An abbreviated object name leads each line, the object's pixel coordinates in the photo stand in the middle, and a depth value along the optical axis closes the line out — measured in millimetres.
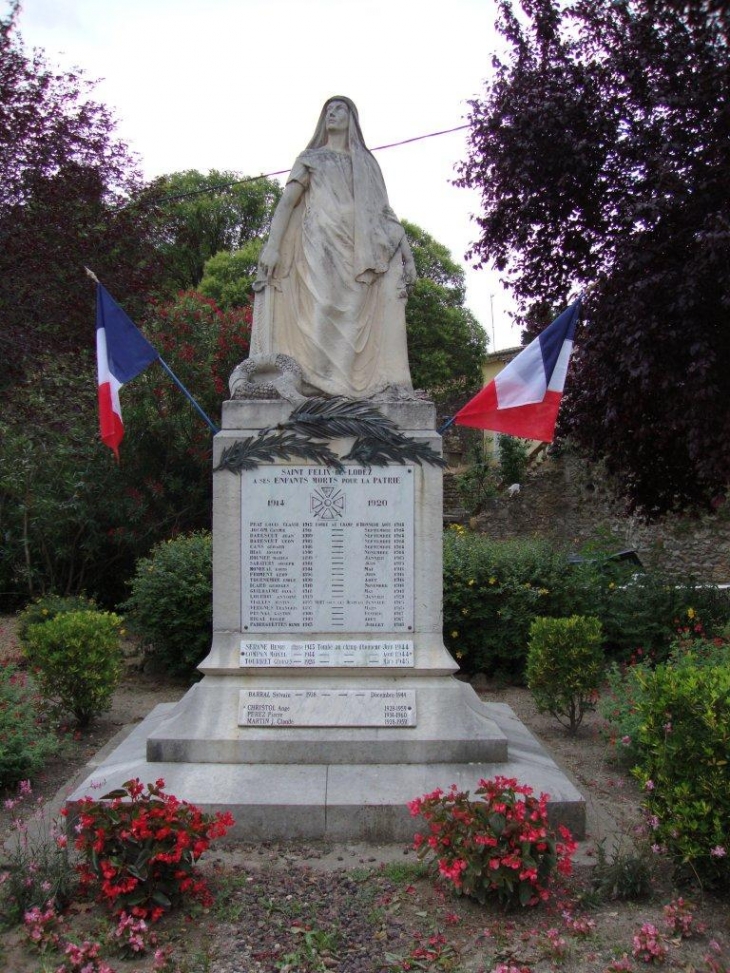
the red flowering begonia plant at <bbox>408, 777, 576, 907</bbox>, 3686
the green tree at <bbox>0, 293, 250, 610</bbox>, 12164
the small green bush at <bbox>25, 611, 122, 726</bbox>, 7020
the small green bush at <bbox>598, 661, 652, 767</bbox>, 6031
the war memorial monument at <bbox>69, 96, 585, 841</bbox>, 5008
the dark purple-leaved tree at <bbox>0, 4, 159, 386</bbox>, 9688
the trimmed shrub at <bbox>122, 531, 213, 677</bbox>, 9031
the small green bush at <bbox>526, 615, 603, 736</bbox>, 6992
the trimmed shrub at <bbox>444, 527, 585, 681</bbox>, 9273
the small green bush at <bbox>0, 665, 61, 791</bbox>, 5574
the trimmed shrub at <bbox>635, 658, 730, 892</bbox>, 3805
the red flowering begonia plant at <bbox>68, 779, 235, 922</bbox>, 3639
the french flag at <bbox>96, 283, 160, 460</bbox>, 5598
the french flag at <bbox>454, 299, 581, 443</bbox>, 5594
